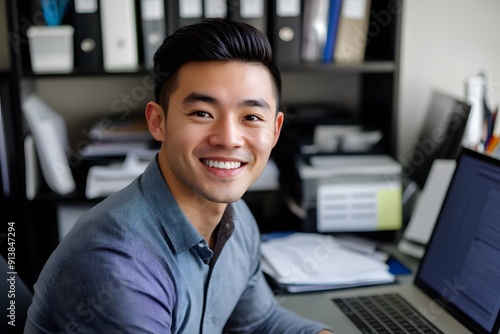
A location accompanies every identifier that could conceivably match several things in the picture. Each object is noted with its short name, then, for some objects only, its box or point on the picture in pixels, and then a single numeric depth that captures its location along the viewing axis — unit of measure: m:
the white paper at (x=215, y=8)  1.78
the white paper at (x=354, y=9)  1.85
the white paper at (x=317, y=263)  1.50
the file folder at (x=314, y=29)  1.83
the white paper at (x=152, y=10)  1.76
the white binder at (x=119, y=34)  1.75
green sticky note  1.84
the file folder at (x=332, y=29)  1.84
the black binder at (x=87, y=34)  1.75
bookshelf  1.77
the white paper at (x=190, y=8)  1.78
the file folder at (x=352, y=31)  1.85
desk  1.29
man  0.95
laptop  1.20
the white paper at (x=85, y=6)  1.75
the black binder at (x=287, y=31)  1.80
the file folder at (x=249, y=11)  1.79
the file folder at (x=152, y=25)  1.76
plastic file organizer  1.81
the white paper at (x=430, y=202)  1.65
